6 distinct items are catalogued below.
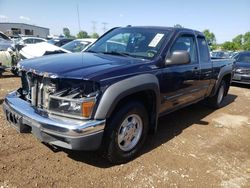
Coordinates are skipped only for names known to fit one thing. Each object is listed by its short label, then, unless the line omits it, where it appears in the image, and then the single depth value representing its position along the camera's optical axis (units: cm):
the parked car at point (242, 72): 732
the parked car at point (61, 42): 1077
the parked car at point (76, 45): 669
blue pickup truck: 205
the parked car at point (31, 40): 1389
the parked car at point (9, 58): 647
